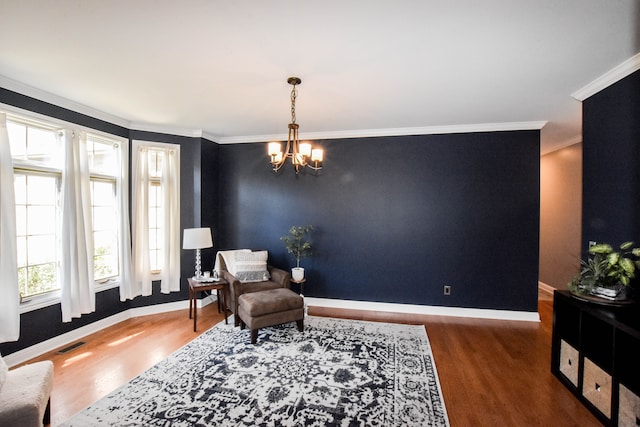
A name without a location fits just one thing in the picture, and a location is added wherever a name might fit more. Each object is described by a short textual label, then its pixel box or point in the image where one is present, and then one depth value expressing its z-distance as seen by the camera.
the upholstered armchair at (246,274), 3.94
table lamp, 4.09
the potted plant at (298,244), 4.50
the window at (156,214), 4.46
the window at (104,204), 3.87
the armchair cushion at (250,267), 4.22
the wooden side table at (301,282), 4.42
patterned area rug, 2.18
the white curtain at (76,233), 3.35
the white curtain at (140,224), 4.23
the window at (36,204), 3.08
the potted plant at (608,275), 2.30
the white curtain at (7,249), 2.74
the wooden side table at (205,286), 3.90
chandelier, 2.81
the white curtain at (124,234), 4.10
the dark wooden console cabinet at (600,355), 1.97
